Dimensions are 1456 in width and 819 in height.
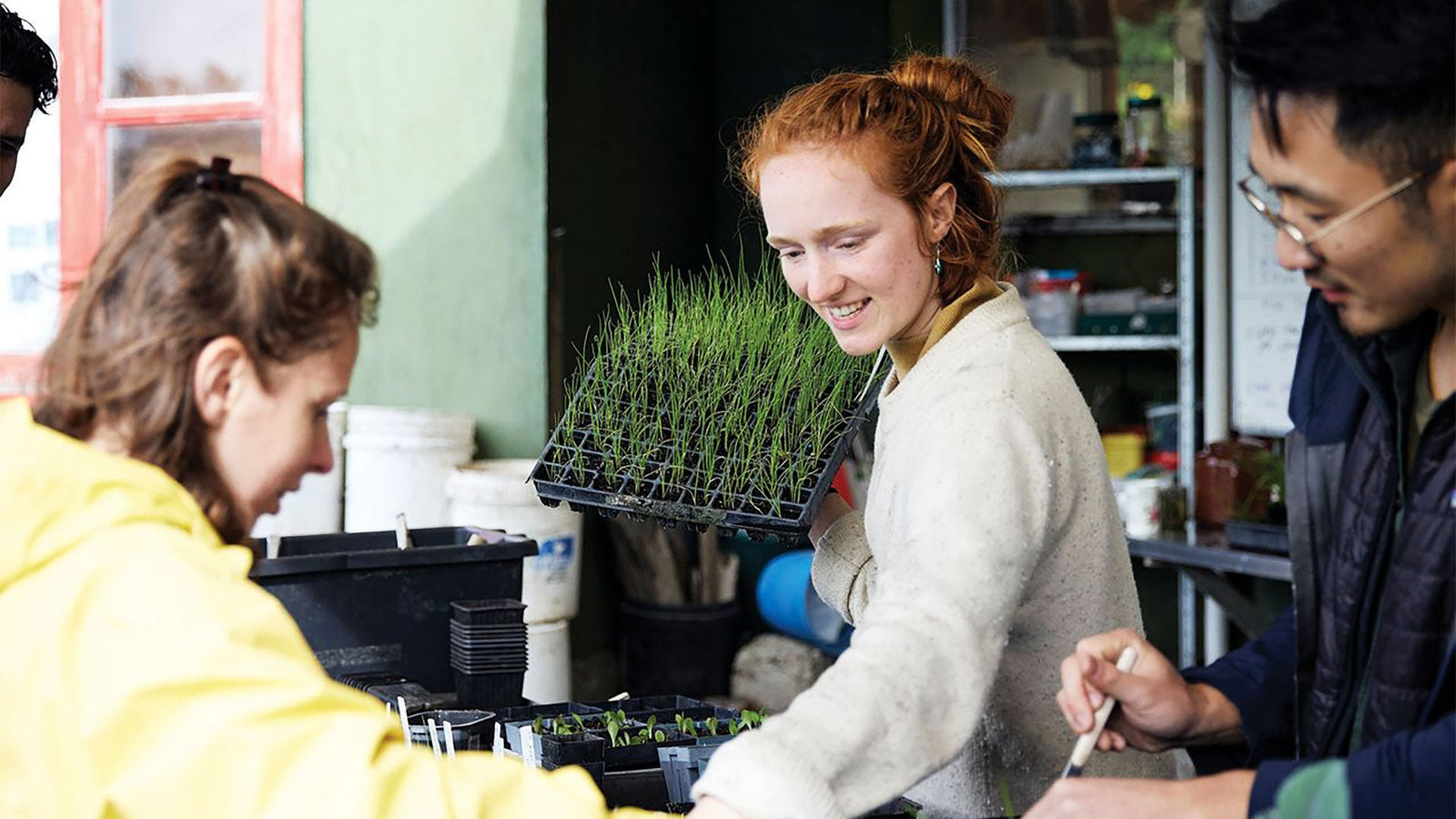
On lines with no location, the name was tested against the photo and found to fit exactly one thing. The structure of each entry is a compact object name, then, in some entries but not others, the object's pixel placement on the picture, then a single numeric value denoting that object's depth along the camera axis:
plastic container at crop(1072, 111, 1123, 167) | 5.36
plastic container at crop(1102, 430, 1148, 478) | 5.52
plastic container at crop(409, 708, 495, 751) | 2.21
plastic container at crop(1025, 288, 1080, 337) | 5.42
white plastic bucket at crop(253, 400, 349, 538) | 4.74
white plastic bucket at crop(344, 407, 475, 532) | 4.65
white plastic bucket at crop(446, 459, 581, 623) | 4.48
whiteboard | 4.73
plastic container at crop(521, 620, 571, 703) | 4.63
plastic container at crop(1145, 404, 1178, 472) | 5.47
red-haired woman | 1.48
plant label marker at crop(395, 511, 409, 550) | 2.91
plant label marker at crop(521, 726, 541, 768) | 2.04
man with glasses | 1.34
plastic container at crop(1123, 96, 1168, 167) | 5.36
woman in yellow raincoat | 1.20
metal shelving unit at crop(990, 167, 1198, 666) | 5.01
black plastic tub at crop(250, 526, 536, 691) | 2.69
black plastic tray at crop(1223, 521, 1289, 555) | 4.16
